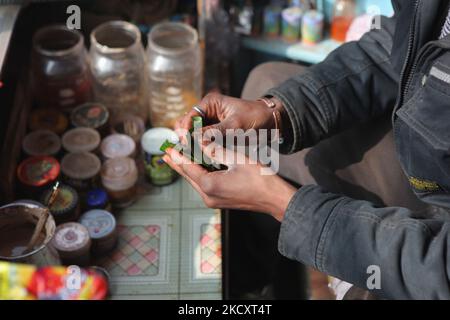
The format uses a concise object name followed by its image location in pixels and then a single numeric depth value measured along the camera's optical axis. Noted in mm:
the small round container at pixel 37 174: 1471
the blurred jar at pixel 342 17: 2016
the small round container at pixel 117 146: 1608
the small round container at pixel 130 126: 1712
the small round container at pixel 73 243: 1380
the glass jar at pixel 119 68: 1699
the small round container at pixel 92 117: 1661
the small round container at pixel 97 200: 1510
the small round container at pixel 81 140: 1599
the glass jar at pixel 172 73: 1710
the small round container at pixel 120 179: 1550
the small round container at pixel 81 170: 1524
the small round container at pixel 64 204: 1438
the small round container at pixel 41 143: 1575
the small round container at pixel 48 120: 1657
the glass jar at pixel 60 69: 1665
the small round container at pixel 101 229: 1443
